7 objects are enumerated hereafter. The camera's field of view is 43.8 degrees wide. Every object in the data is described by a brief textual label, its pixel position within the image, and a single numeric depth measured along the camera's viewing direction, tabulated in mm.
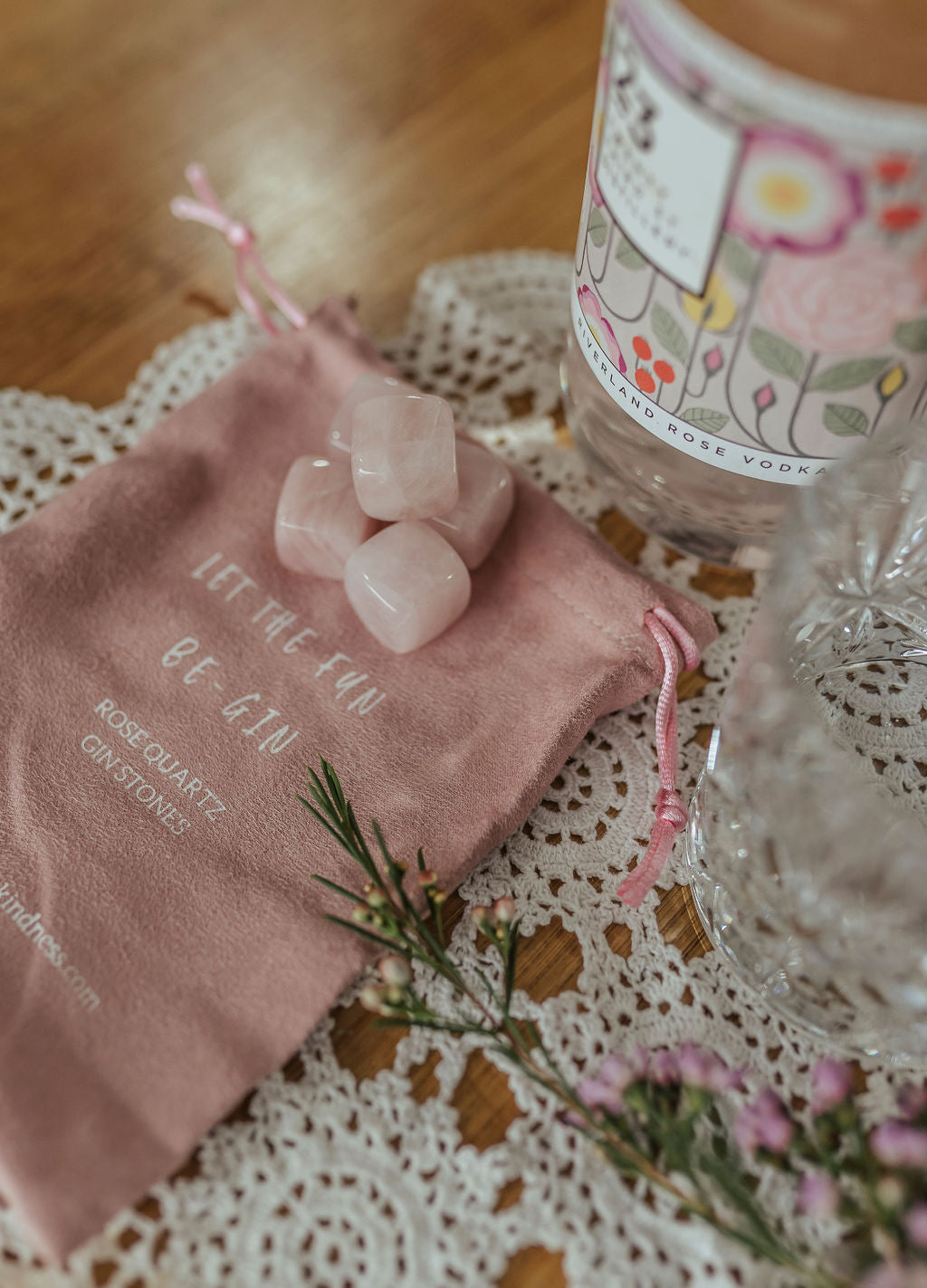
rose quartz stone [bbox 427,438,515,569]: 426
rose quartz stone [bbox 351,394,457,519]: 410
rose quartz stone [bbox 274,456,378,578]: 425
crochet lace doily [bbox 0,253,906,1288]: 336
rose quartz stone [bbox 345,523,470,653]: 406
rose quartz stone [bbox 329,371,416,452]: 445
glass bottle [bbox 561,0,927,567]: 291
